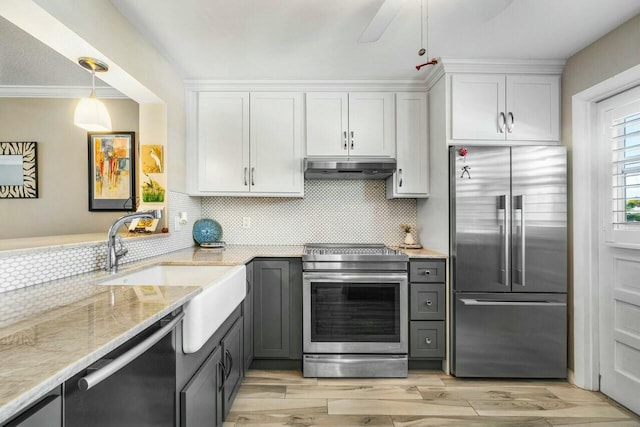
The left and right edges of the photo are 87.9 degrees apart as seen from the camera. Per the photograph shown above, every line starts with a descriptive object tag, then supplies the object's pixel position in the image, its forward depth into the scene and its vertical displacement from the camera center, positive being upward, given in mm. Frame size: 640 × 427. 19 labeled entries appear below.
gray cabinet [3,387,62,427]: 576 -366
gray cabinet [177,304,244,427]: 1253 -745
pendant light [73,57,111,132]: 1905 +587
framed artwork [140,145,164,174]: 2451 +419
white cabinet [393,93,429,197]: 2914 +530
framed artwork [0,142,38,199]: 2932 +419
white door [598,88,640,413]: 2086 -213
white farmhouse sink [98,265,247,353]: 1229 -370
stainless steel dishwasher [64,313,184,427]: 770 -528
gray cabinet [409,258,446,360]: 2557 -784
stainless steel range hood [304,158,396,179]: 2713 +396
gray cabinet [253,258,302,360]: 2578 -764
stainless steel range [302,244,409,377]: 2516 -726
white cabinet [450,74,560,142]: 2574 +857
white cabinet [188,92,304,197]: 2928 +636
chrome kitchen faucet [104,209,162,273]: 1679 -121
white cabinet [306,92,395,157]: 2922 +804
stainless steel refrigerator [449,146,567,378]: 2424 -308
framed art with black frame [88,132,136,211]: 2910 +384
